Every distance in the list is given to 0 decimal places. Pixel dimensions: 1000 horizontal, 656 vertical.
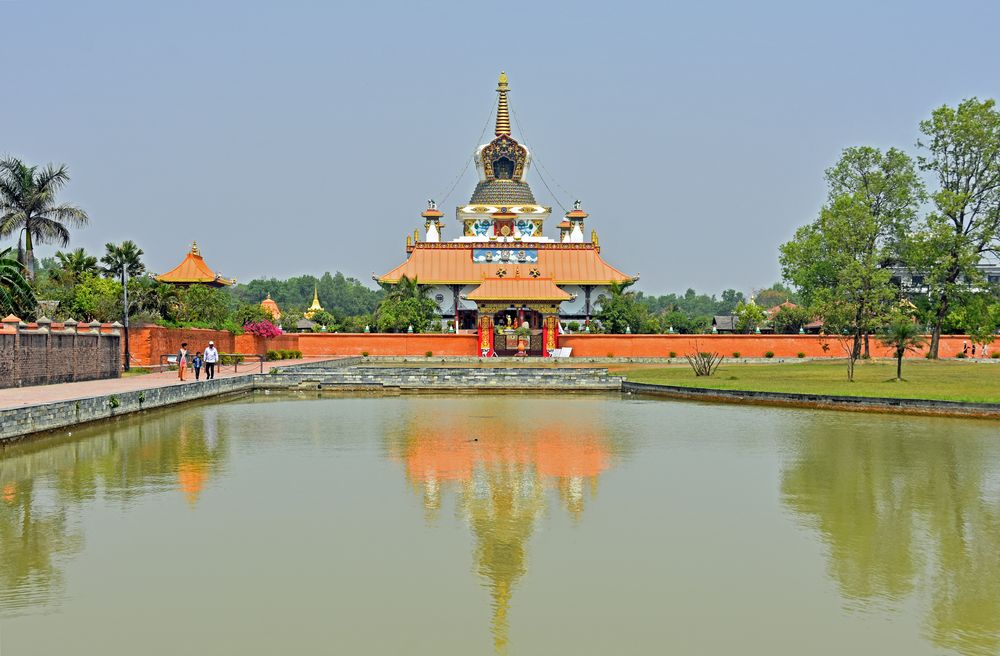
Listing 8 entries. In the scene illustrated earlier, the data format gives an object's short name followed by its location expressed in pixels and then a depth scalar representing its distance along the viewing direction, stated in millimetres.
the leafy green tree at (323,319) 67438
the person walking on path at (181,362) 28609
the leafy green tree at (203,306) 45156
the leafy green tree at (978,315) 41375
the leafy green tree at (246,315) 55344
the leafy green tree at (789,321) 60219
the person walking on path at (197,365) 29372
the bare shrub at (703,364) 34969
